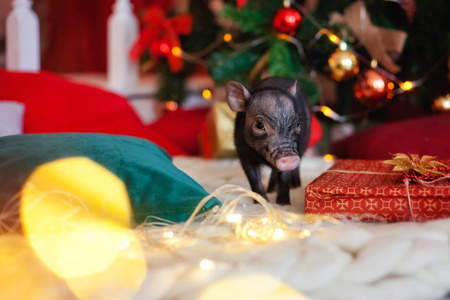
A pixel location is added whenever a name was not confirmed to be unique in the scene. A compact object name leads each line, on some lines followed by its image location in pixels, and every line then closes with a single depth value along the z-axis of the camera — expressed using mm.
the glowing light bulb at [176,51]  2326
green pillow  910
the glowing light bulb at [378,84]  1955
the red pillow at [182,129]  2066
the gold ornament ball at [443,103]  1945
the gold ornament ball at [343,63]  1855
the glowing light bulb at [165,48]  2334
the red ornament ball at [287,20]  1798
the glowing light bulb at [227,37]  2166
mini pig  1077
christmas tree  1881
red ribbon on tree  2334
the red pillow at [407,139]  1498
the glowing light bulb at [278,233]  820
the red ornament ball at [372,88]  1961
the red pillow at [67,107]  1669
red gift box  943
